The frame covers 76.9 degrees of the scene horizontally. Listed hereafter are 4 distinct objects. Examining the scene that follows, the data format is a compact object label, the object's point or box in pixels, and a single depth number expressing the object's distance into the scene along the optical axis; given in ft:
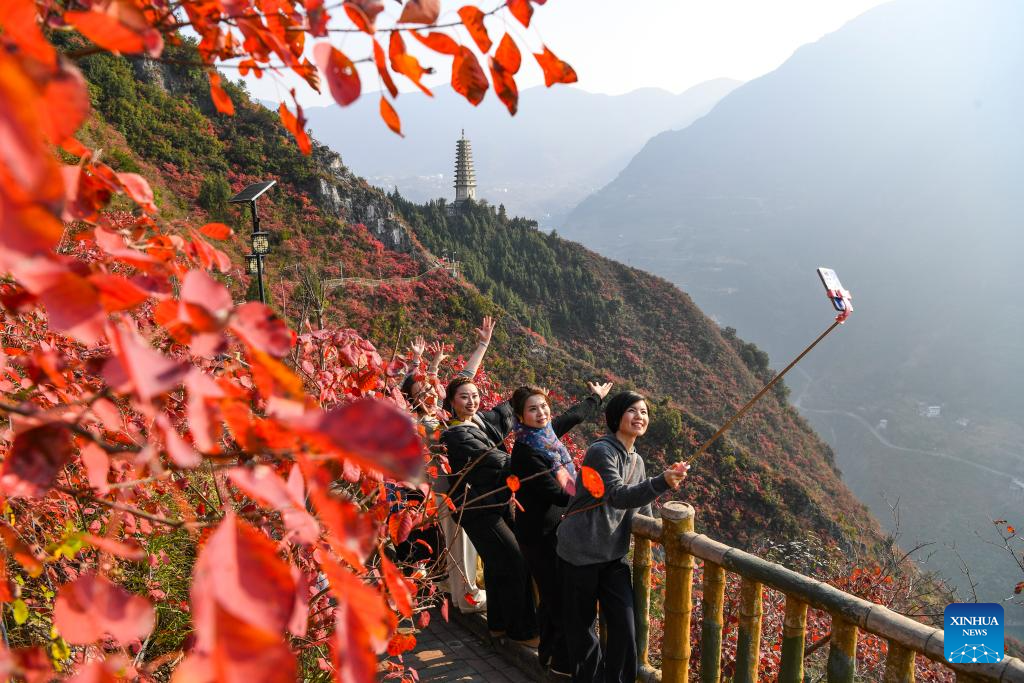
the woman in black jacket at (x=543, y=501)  9.36
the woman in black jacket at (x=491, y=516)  9.67
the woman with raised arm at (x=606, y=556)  8.56
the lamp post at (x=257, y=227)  23.71
